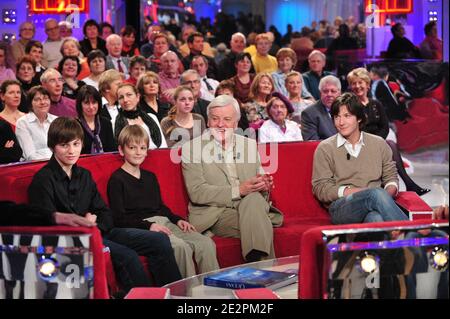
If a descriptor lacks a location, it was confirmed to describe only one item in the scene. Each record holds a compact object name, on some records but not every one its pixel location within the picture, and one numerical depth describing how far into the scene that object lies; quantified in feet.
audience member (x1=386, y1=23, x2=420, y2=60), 41.73
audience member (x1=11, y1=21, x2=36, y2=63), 33.73
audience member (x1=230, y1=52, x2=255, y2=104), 30.68
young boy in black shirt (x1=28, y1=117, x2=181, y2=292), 16.55
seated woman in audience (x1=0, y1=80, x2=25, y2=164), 21.16
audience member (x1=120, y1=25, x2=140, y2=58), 37.83
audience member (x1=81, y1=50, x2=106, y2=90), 29.60
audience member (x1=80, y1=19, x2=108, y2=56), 36.68
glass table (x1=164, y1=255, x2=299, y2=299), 13.96
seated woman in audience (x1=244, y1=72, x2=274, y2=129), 26.89
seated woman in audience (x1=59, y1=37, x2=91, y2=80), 31.62
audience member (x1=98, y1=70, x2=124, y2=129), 23.93
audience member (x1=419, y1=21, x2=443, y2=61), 40.01
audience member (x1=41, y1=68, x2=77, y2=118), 24.88
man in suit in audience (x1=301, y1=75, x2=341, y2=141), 23.95
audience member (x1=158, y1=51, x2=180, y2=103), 29.89
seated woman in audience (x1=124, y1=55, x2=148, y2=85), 29.58
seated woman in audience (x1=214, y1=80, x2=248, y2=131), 27.61
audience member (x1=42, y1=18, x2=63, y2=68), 34.99
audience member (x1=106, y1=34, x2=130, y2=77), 32.91
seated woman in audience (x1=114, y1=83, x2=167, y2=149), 22.49
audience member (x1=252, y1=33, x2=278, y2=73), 36.68
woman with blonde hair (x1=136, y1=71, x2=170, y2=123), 24.95
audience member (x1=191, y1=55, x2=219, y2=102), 30.17
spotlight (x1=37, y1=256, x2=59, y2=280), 11.50
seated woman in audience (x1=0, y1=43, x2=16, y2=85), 29.45
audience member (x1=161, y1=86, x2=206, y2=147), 22.94
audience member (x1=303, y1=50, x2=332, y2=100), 32.83
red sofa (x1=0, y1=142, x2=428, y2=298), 16.94
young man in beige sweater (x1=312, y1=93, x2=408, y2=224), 19.31
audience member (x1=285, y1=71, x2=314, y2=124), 28.60
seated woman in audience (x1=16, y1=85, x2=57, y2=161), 21.35
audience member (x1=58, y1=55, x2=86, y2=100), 27.78
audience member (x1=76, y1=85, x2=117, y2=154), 21.40
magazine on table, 14.20
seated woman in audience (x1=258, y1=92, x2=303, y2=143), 24.09
